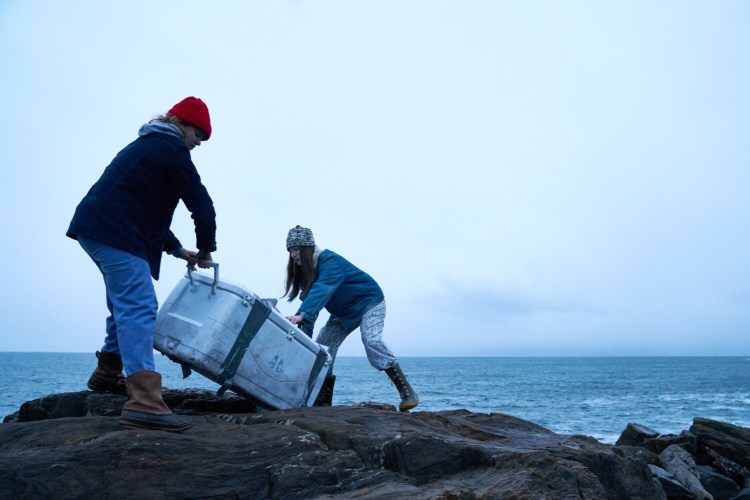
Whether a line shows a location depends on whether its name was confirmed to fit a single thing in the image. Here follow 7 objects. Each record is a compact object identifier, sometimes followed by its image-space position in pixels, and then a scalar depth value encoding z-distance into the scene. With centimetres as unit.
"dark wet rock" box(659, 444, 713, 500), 1029
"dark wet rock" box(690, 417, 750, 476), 1287
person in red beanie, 441
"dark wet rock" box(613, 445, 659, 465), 1162
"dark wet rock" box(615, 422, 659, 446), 1445
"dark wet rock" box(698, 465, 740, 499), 1145
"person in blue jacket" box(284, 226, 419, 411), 648
